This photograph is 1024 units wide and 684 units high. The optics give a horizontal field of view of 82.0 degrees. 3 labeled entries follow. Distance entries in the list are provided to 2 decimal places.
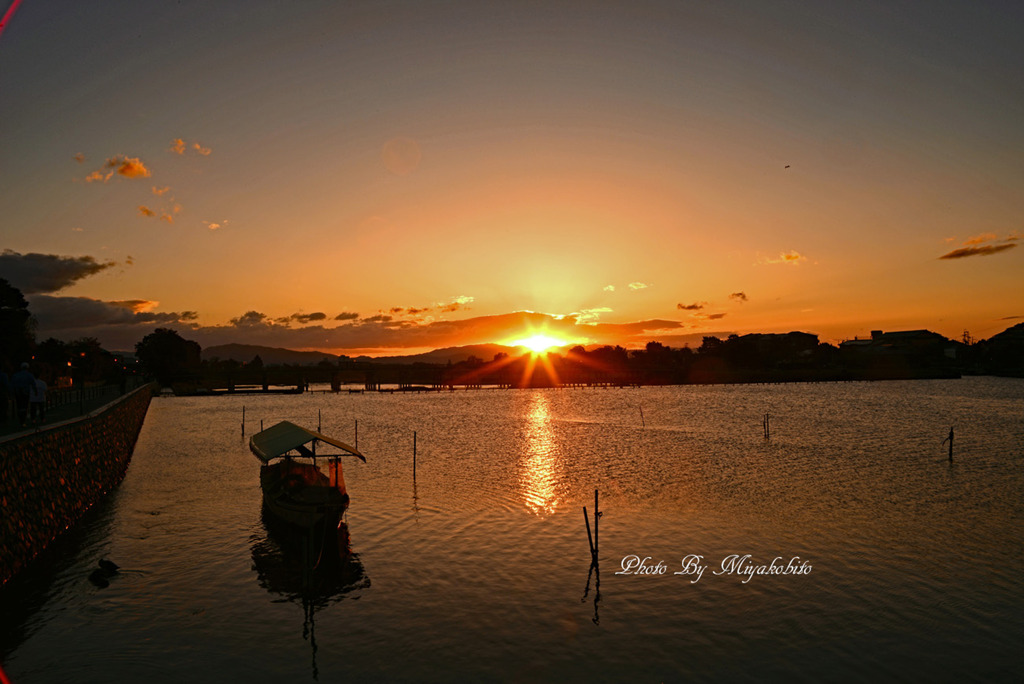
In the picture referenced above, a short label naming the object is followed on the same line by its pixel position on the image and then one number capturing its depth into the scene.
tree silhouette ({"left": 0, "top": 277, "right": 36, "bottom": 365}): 83.72
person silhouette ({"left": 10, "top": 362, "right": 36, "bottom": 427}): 29.14
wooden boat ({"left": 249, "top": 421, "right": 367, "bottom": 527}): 24.03
